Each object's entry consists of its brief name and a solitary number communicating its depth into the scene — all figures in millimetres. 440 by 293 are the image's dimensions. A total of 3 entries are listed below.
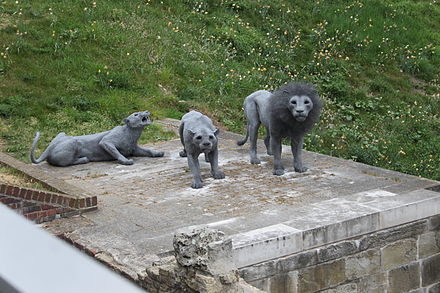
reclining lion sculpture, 16958
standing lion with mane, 14940
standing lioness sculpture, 14211
